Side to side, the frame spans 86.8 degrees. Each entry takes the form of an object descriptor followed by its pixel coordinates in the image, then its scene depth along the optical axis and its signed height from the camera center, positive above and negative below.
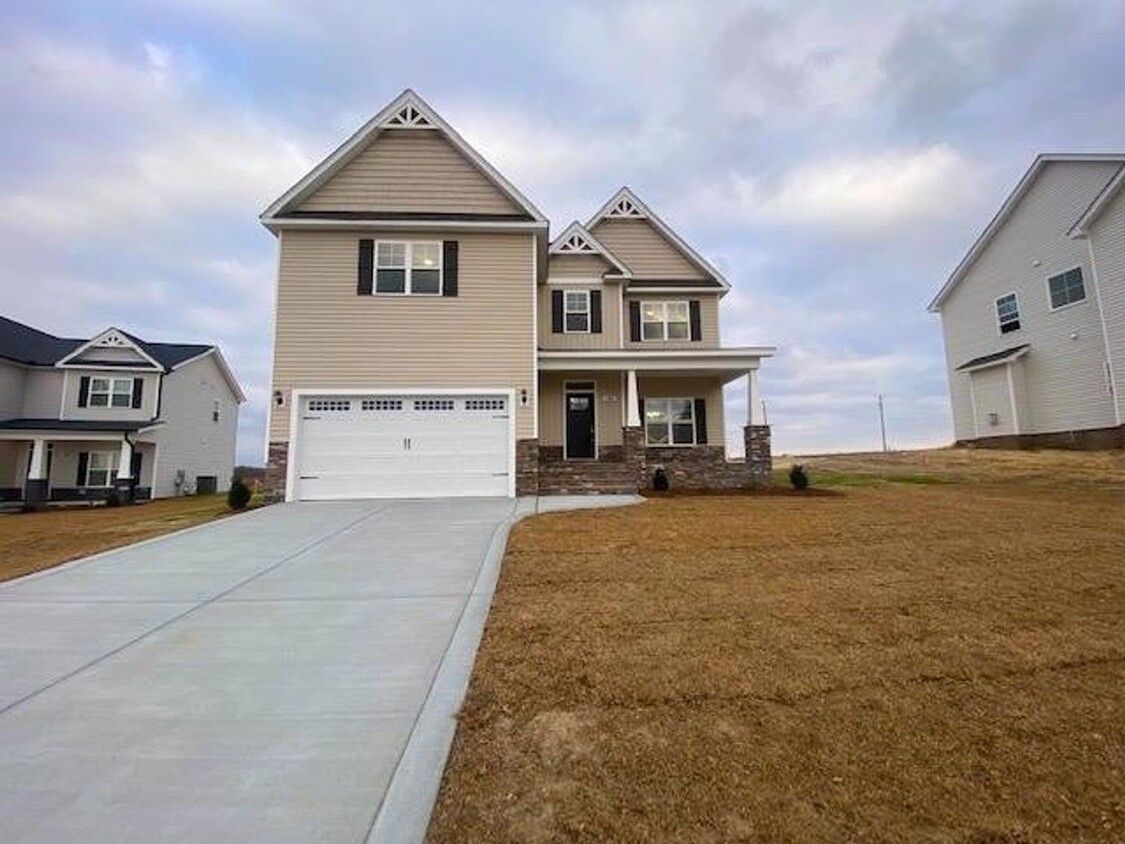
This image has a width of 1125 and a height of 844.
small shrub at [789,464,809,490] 14.57 -0.13
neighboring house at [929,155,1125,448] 18.52 +5.55
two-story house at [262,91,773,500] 13.66 +3.27
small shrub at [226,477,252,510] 12.85 -0.27
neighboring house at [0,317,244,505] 23.78 +2.94
